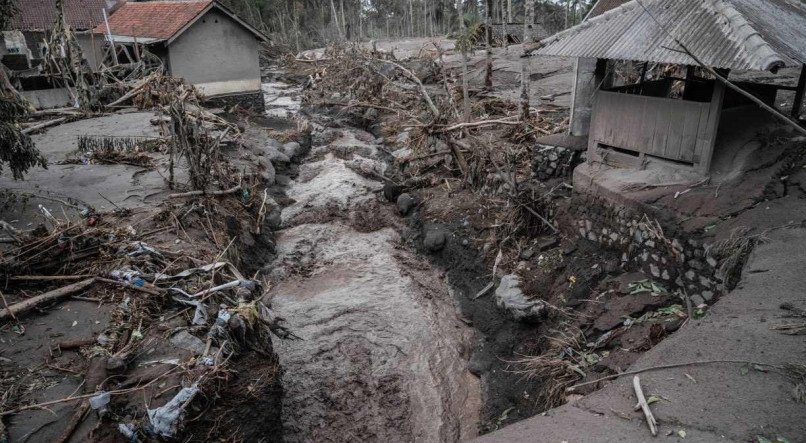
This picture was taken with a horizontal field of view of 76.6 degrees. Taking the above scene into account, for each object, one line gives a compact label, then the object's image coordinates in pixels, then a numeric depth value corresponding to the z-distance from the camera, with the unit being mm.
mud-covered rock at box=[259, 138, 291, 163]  15609
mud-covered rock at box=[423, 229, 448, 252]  10867
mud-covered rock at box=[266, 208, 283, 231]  12345
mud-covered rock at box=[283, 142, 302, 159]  16812
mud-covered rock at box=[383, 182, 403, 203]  13414
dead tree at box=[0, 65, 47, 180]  8156
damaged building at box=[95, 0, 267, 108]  19328
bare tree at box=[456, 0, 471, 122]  13148
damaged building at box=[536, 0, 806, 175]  6105
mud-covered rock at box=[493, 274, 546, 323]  7871
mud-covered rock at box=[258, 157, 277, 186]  14117
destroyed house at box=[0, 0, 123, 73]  26047
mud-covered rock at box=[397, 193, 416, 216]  12641
